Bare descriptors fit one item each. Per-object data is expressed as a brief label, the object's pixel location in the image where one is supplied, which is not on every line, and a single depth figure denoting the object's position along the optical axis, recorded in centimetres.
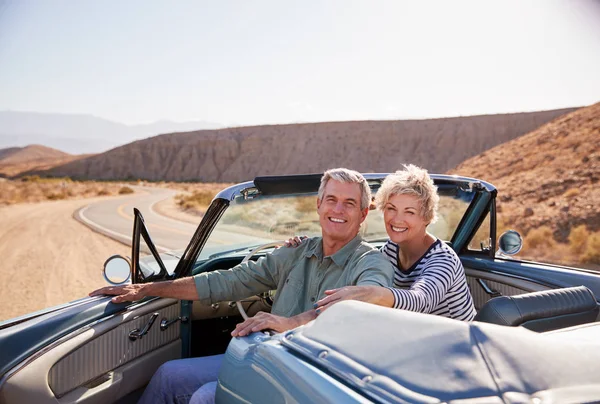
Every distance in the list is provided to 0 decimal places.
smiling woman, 278
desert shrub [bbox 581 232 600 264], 1311
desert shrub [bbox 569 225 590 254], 1398
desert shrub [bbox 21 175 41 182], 6698
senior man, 270
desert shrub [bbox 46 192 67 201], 3858
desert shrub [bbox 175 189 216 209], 2822
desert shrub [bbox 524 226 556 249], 1492
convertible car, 128
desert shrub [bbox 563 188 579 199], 1863
